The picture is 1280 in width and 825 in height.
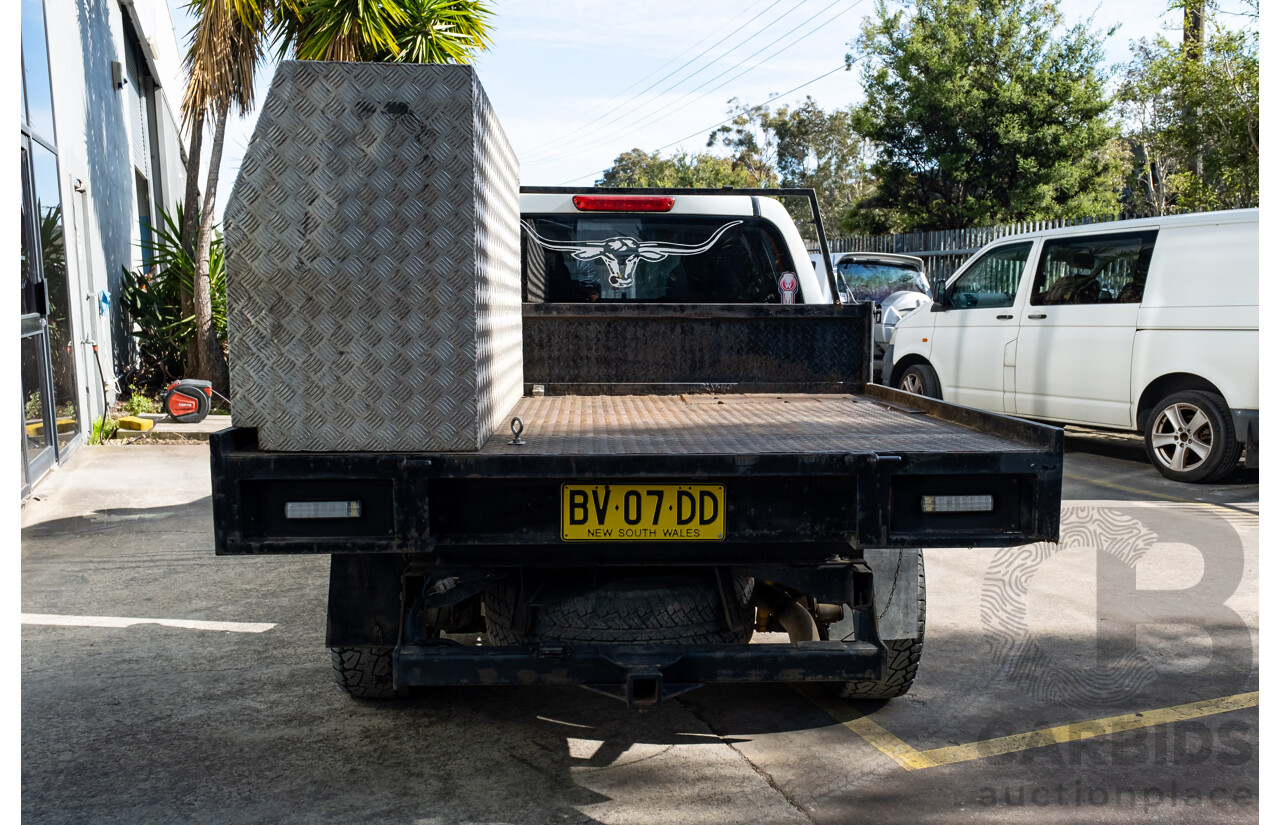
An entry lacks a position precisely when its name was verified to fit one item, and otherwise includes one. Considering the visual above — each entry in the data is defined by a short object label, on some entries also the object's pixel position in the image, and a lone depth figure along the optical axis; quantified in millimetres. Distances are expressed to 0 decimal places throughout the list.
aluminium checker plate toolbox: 2893
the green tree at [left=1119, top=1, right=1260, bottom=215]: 15266
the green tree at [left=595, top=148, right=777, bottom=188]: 59562
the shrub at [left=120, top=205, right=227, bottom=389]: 12641
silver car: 14719
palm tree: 11766
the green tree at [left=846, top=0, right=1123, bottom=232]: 25078
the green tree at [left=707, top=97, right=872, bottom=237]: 52656
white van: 7906
